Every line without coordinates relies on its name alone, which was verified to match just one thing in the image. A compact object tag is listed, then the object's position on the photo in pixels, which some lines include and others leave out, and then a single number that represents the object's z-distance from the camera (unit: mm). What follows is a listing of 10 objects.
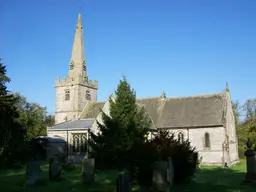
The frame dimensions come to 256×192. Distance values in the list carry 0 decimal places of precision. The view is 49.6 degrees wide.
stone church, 33031
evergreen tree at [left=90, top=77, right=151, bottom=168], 22688
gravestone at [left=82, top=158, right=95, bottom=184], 13430
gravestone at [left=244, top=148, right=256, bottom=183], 14039
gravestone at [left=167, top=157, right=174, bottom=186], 10938
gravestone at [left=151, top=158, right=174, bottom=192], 10786
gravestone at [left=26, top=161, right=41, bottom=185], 13336
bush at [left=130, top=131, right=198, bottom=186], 13273
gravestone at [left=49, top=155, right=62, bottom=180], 14742
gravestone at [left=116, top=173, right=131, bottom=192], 8312
